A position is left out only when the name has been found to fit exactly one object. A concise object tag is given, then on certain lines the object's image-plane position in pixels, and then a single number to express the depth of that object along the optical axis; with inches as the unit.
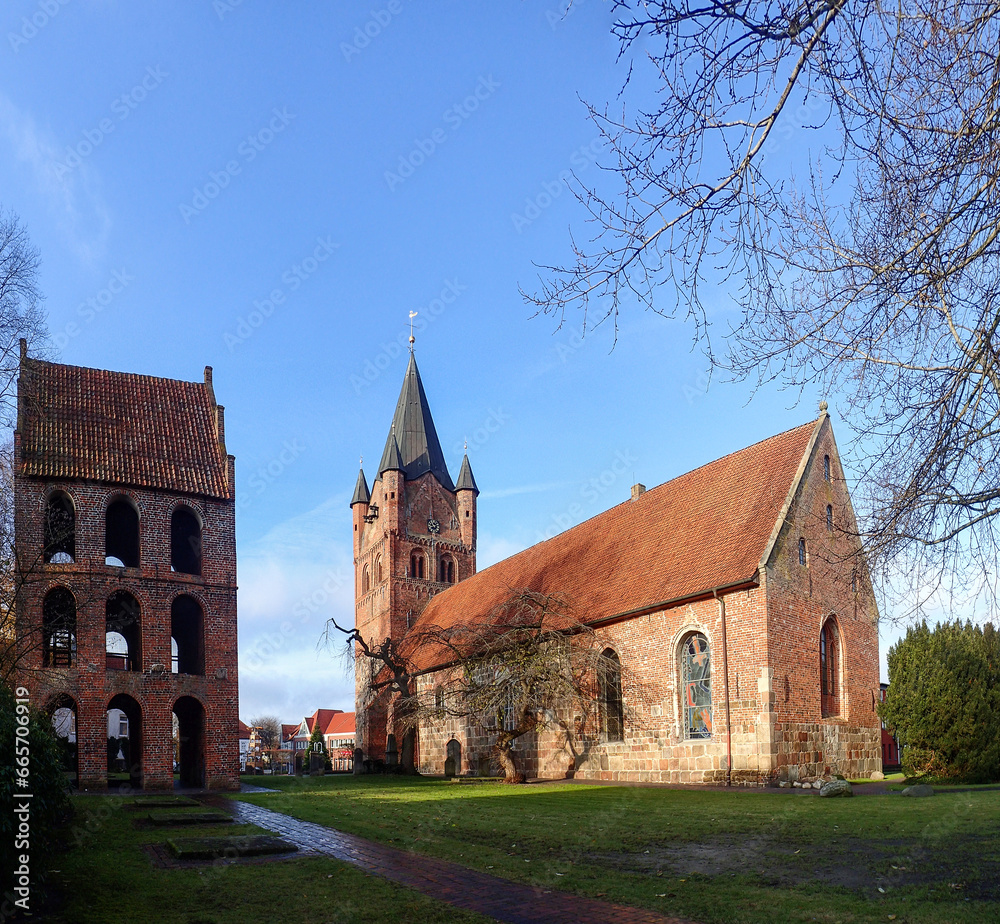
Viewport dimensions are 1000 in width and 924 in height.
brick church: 793.6
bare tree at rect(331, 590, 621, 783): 928.9
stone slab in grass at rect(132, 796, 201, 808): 686.4
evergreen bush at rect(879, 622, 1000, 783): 878.4
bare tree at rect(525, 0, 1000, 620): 184.7
